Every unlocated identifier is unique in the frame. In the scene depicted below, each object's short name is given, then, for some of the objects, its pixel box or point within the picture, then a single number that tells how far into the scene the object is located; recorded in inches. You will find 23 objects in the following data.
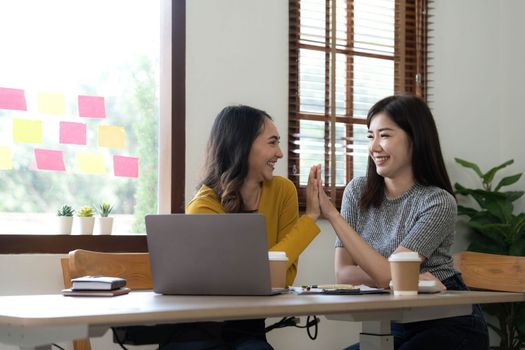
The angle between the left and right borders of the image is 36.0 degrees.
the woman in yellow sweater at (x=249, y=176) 99.2
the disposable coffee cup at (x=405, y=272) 76.9
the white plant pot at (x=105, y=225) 131.6
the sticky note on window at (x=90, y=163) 136.4
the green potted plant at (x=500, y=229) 163.0
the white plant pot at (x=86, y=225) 129.2
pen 80.2
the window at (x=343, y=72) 154.6
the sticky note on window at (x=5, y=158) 129.0
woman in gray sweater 92.7
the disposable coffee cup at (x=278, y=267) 79.1
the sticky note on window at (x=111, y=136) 137.8
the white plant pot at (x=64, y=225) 127.6
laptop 71.4
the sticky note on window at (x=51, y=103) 133.4
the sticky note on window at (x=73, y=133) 134.4
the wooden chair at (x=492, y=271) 95.7
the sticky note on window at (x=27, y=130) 130.0
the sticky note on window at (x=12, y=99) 129.4
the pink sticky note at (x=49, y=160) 132.6
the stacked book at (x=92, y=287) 74.4
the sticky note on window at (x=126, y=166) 139.7
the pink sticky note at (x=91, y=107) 136.4
